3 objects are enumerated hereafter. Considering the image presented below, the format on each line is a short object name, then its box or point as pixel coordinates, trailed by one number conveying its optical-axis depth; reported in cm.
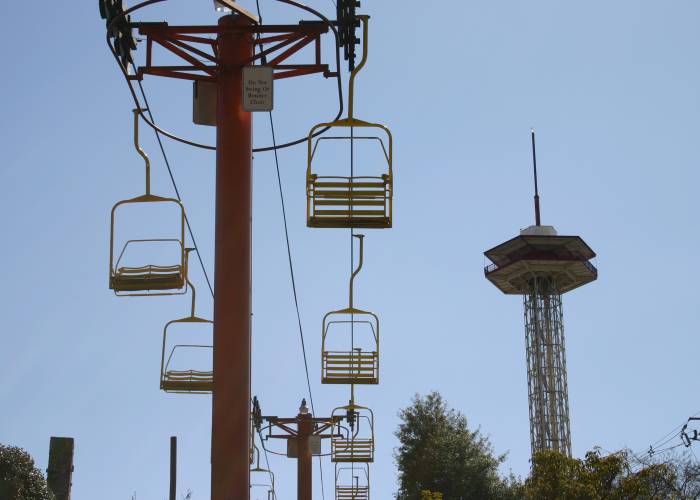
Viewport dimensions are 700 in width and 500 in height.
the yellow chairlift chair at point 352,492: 3162
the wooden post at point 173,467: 2486
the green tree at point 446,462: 6047
